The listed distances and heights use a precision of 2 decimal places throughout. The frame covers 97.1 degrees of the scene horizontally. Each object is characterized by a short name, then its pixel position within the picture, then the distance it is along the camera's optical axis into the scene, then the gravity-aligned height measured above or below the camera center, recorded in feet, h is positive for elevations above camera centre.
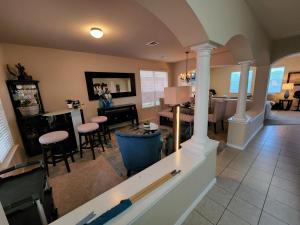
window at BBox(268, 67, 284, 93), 23.64 +0.02
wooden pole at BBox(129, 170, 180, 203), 3.34 -2.76
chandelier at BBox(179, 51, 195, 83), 19.72 +1.31
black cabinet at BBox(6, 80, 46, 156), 9.07 -1.38
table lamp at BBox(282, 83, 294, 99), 21.64 -1.49
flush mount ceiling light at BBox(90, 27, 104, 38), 7.53 +3.20
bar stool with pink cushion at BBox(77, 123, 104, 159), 8.81 -2.64
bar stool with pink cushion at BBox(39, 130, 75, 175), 7.16 -2.69
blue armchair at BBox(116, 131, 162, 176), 6.14 -3.00
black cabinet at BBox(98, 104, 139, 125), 14.42 -2.94
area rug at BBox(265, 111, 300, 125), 15.51 -5.05
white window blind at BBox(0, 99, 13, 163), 6.46 -2.34
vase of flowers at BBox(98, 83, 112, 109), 14.24 -0.95
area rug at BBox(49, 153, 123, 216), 6.07 -4.93
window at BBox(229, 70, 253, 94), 27.40 -0.07
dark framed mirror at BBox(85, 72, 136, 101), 13.83 +0.51
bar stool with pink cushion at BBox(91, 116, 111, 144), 10.63 -2.48
